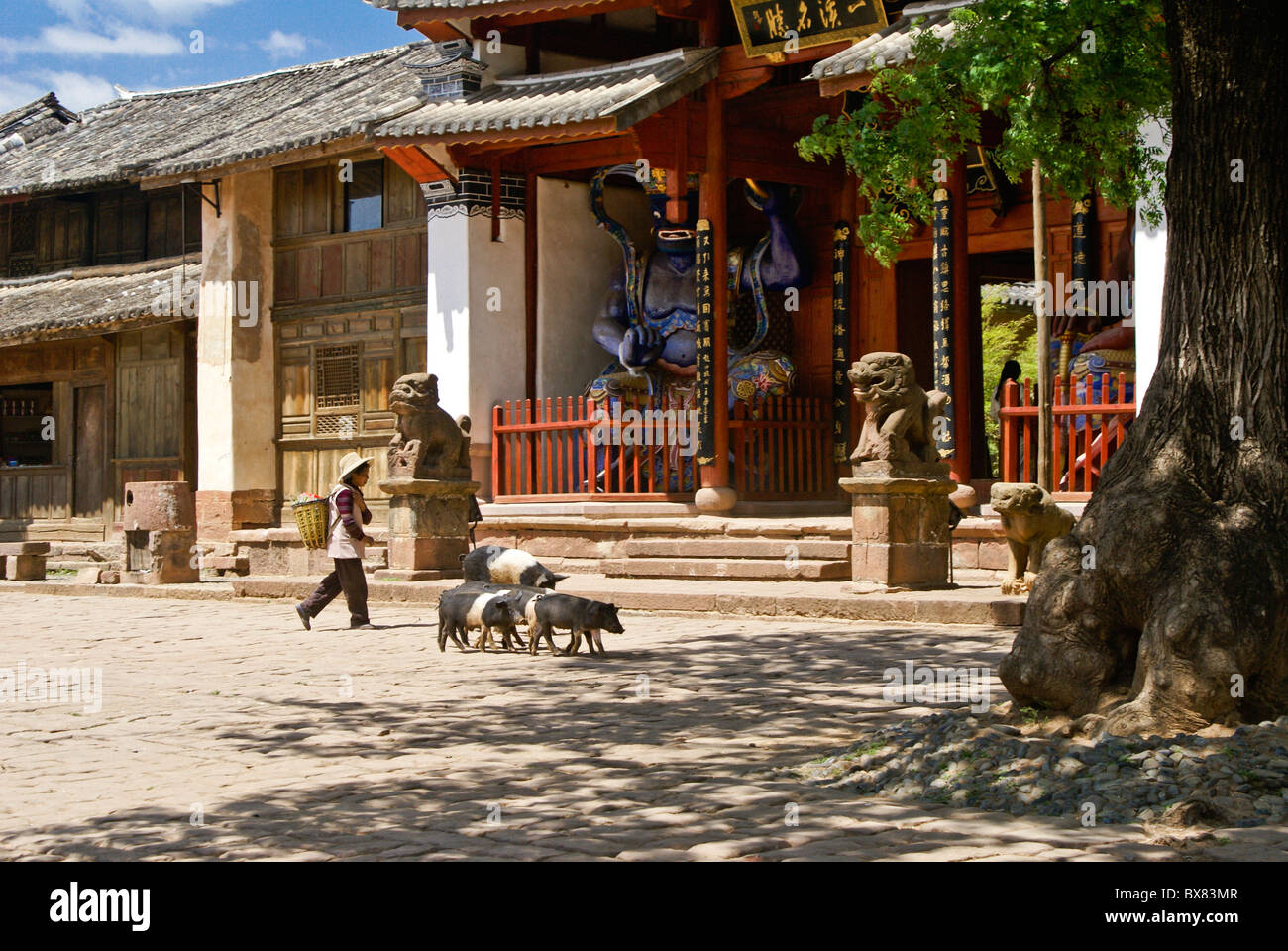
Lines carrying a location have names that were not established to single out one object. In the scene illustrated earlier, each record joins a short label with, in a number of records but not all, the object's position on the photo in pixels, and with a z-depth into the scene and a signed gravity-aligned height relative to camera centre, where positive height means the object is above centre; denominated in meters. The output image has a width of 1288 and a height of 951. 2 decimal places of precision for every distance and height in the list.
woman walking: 11.98 -0.51
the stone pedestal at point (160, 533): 16.58 -0.38
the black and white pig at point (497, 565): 11.43 -0.54
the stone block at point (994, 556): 12.69 -0.57
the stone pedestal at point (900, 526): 11.47 -0.28
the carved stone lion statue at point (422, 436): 13.73 +0.56
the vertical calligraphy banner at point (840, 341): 15.93 +1.60
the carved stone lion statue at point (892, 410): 11.53 +0.62
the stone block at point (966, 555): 12.90 -0.57
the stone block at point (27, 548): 18.52 -0.60
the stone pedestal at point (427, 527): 13.95 -0.29
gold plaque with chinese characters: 14.18 +4.50
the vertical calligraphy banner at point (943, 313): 13.34 +1.59
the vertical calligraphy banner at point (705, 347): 14.93 +1.46
